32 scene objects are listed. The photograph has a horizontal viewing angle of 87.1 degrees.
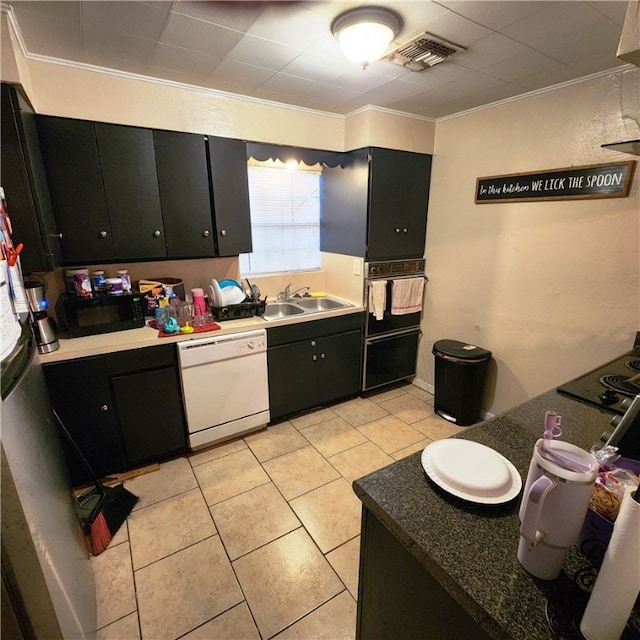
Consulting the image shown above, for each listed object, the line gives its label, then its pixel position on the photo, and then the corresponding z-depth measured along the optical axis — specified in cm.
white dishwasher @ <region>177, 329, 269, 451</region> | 226
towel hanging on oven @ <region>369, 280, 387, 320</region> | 294
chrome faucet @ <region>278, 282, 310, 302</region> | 315
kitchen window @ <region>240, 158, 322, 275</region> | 301
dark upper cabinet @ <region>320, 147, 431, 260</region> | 277
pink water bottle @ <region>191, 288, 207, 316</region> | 251
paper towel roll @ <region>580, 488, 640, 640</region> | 52
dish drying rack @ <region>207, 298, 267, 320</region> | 252
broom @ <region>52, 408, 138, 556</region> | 171
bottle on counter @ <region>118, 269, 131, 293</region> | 227
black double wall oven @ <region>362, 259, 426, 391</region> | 298
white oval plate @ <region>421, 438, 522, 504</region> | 89
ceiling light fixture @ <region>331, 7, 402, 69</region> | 141
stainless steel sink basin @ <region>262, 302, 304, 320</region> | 307
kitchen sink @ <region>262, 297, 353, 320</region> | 307
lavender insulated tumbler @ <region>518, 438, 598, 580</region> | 63
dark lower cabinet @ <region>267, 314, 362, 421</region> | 266
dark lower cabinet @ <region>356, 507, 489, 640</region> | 78
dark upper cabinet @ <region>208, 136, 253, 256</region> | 237
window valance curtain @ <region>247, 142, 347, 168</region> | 251
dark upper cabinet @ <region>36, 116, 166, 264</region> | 193
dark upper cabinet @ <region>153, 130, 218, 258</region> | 222
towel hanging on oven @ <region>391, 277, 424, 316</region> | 306
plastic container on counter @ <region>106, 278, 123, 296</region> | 222
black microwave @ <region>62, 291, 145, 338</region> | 205
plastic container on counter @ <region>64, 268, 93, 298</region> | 215
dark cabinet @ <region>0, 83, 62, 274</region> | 160
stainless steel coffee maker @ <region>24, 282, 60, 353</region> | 176
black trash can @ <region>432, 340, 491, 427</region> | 268
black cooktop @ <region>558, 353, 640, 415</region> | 138
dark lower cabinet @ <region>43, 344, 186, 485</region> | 194
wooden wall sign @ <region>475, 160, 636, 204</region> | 194
